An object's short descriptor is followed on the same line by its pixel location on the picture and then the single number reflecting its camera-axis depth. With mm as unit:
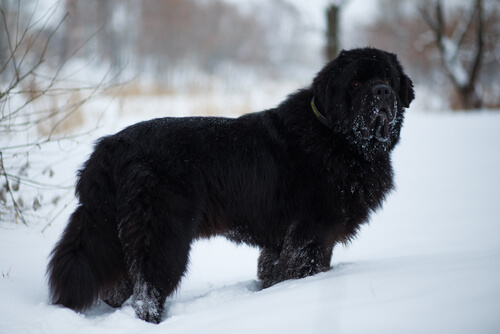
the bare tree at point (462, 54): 13250
